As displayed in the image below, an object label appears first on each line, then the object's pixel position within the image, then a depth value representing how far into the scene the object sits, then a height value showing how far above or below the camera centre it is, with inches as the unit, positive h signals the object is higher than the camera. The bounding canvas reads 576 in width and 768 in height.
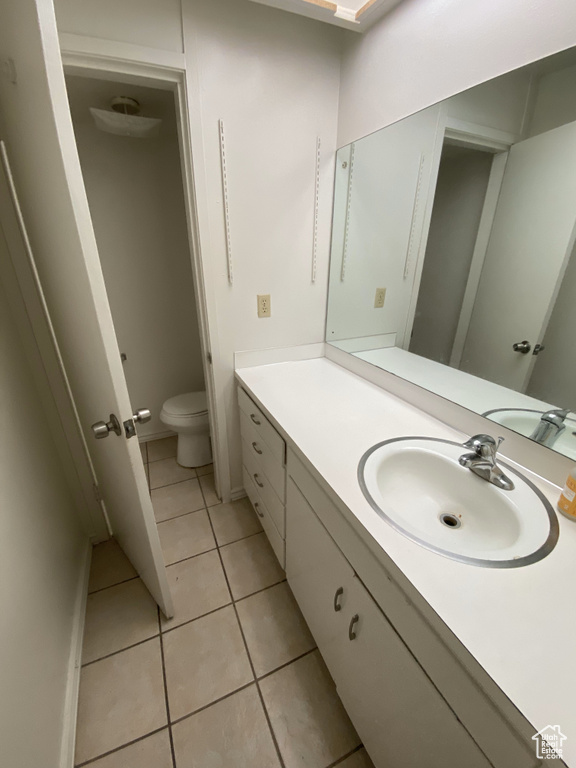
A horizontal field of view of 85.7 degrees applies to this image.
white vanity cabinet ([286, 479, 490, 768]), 22.3 -34.9
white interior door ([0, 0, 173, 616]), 24.4 +0.8
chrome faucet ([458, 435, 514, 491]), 31.5 -20.1
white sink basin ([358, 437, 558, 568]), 25.7 -22.4
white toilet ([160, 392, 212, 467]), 79.6 -41.1
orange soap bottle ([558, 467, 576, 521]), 27.7 -20.1
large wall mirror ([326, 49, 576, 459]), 31.8 +1.7
